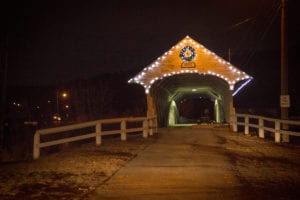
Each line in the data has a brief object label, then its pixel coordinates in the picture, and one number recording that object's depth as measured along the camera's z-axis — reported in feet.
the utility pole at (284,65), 56.59
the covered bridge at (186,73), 80.18
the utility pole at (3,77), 59.21
